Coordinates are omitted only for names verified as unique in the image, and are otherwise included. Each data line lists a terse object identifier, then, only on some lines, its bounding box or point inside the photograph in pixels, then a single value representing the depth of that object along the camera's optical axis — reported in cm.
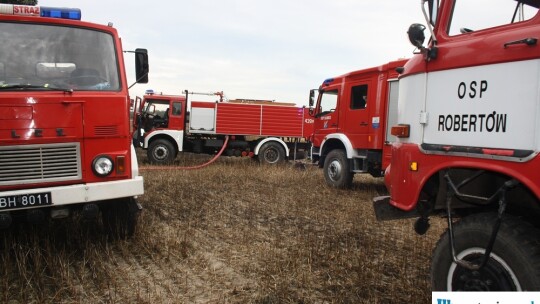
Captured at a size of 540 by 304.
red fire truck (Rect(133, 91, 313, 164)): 1440
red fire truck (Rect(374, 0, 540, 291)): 230
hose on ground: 1213
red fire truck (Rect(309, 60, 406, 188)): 827
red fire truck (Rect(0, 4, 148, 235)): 364
